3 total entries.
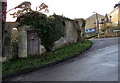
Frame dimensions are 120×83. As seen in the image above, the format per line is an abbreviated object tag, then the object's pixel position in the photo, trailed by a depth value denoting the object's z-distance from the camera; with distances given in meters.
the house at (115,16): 32.10
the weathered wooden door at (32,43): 8.53
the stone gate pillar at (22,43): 8.18
